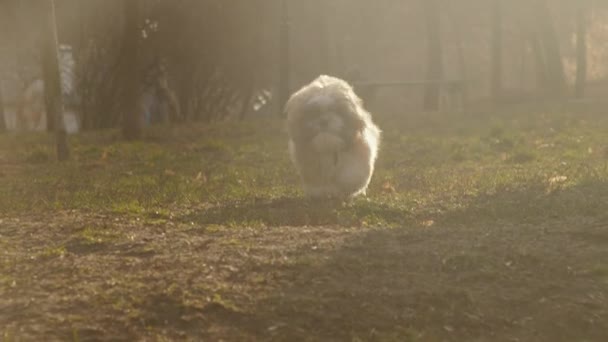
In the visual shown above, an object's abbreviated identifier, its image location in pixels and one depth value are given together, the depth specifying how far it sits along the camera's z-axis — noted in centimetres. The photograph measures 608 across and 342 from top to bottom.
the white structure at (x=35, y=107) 2866
